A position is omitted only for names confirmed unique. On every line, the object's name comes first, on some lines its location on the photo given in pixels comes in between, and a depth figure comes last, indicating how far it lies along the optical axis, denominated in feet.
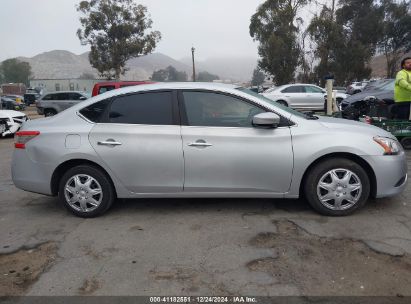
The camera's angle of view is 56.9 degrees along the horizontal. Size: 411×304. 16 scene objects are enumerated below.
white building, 207.92
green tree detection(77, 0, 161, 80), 113.60
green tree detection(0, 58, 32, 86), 336.08
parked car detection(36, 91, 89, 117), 63.36
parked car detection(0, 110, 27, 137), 41.24
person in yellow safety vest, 23.09
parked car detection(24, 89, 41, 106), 135.83
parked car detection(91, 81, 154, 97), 41.70
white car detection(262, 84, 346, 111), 58.59
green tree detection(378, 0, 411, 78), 134.10
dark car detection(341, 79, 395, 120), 27.04
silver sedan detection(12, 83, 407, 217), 13.57
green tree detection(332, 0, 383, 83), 133.80
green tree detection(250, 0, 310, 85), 108.06
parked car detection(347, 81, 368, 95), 83.05
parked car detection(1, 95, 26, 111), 105.29
